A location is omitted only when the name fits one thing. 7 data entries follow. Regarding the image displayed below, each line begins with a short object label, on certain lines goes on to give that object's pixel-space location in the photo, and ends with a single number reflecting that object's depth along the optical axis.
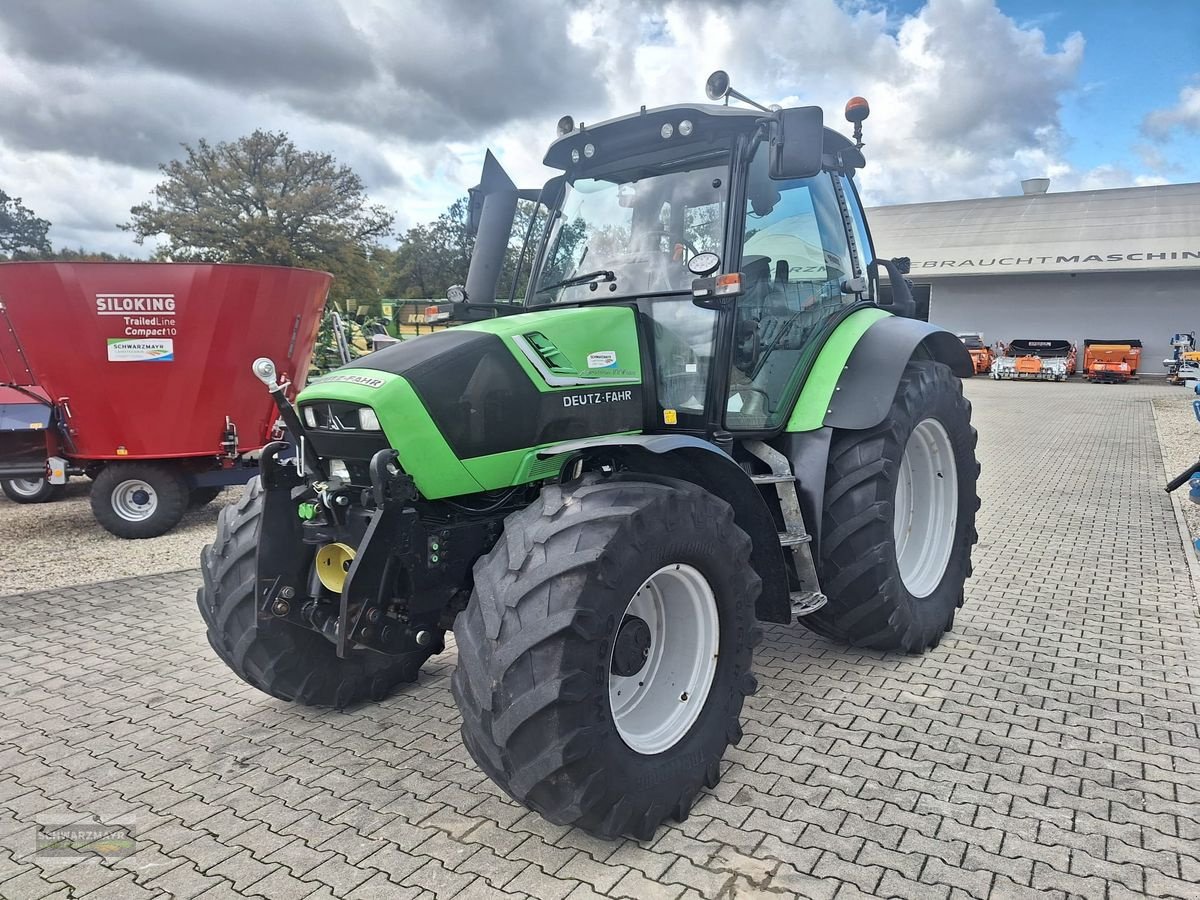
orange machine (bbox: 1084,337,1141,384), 26.12
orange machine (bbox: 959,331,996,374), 27.66
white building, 28.64
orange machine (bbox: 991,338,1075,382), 26.48
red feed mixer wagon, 6.64
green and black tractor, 2.51
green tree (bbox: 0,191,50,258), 57.56
